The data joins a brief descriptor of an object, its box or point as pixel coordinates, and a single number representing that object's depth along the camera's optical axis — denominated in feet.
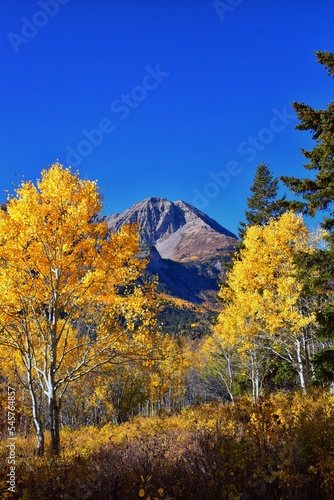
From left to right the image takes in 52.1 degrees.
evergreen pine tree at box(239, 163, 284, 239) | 89.76
